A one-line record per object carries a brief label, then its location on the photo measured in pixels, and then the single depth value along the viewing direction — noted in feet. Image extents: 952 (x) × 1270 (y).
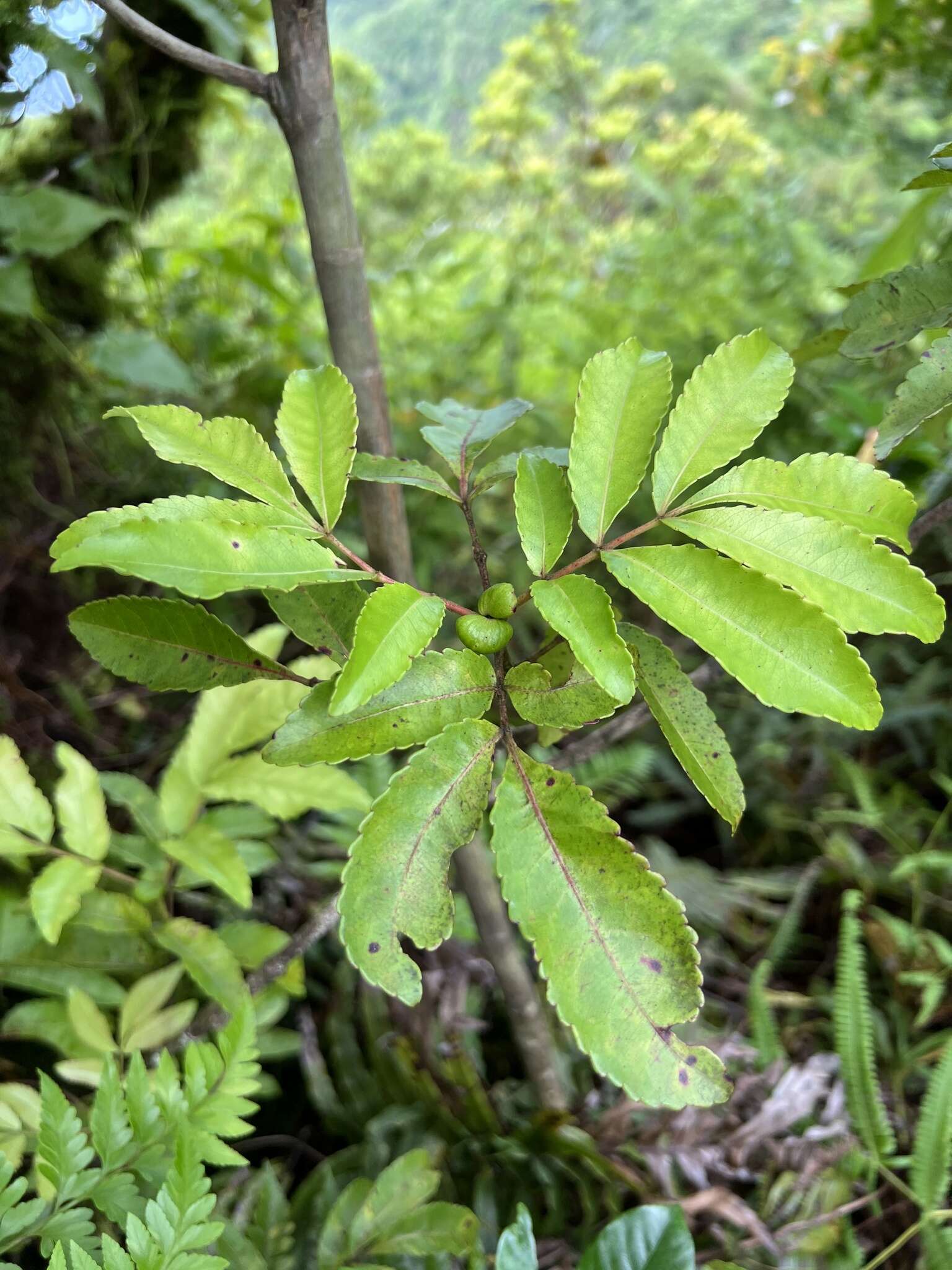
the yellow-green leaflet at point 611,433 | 0.58
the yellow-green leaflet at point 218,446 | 0.58
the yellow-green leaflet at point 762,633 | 0.51
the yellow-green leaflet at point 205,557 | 0.51
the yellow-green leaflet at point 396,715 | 0.56
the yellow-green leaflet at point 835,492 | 0.55
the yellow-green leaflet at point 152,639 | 0.63
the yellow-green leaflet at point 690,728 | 0.57
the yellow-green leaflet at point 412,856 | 0.53
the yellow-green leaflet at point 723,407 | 0.58
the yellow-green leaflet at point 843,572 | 0.52
